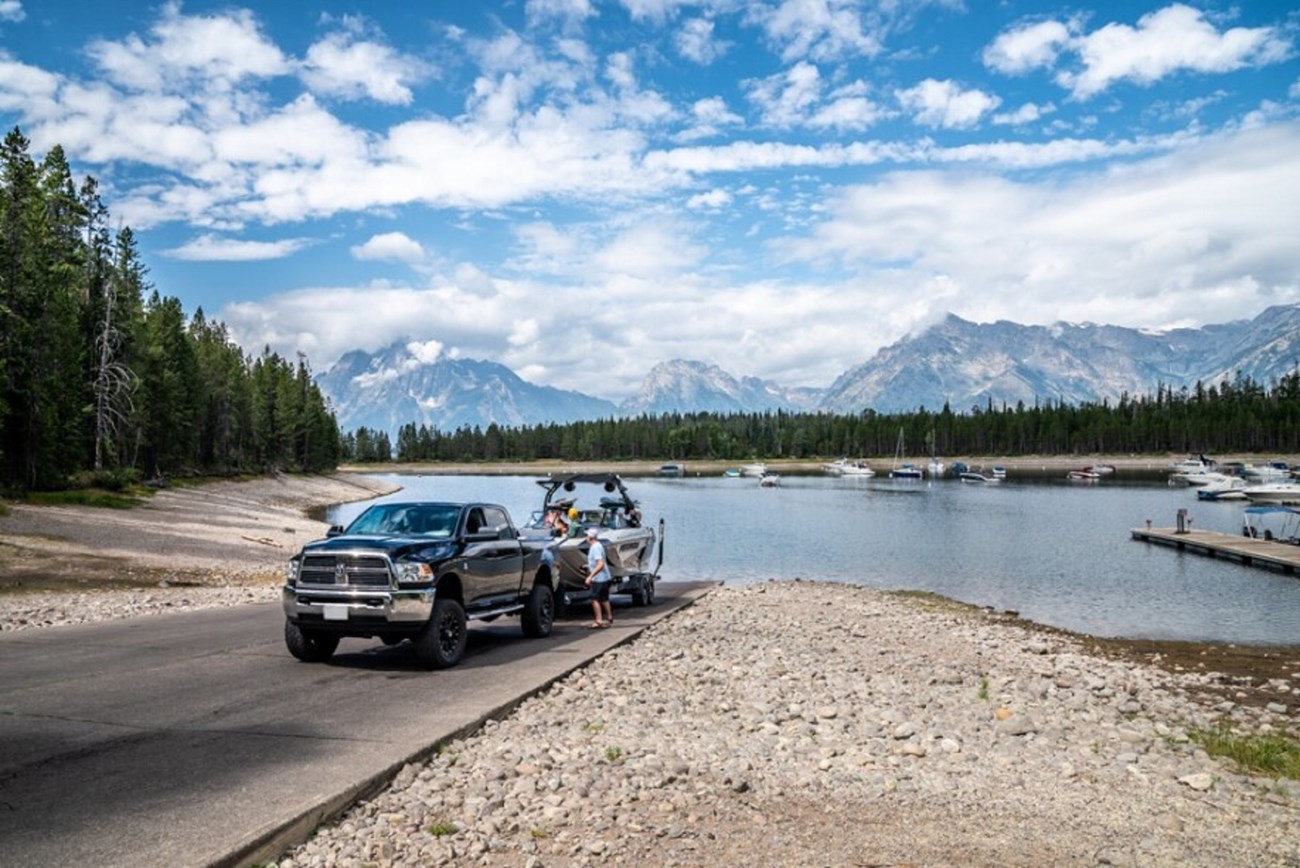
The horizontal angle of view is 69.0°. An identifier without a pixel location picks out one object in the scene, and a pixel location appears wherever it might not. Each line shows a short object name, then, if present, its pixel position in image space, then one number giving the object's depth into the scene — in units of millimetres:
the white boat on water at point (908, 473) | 168625
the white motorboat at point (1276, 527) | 51500
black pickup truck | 13383
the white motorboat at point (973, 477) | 145000
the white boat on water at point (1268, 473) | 116562
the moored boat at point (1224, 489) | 96562
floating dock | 41094
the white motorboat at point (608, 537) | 20734
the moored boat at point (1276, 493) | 81562
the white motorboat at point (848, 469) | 167088
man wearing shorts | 19734
